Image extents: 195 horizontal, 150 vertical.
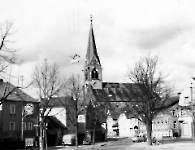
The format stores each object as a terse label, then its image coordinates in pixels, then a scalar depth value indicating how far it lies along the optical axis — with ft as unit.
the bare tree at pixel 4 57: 62.18
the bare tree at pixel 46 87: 113.72
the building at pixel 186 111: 216.95
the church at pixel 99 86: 370.73
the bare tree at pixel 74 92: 157.07
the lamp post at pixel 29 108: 118.70
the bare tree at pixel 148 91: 134.92
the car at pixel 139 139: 191.52
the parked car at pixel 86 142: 185.64
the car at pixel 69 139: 179.42
